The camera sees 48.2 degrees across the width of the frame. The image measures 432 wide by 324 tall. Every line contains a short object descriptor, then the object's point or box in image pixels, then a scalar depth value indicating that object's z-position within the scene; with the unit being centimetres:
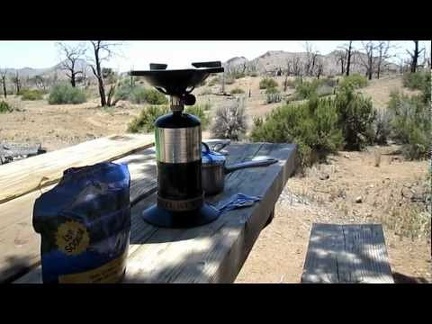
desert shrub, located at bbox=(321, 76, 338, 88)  1607
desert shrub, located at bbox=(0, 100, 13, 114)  1434
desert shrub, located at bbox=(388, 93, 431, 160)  667
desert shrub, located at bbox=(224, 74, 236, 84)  2604
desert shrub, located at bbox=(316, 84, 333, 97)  1403
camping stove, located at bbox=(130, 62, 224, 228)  122
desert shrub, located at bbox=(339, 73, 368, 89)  1530
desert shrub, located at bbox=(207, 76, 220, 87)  2627
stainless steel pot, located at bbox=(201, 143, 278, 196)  162
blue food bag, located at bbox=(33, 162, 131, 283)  86
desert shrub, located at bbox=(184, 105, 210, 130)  924
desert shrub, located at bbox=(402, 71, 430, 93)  1243
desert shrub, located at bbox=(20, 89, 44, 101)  2182
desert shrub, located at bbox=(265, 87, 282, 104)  1510
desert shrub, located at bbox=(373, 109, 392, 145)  796
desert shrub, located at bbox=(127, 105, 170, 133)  936
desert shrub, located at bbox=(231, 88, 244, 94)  2129
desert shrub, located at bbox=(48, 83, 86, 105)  1941
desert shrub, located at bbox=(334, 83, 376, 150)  787
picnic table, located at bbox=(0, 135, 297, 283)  110
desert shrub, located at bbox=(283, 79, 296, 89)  2190
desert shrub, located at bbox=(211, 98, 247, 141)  825
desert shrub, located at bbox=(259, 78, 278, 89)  2241
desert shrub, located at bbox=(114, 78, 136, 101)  1912
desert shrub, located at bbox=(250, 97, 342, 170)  686
